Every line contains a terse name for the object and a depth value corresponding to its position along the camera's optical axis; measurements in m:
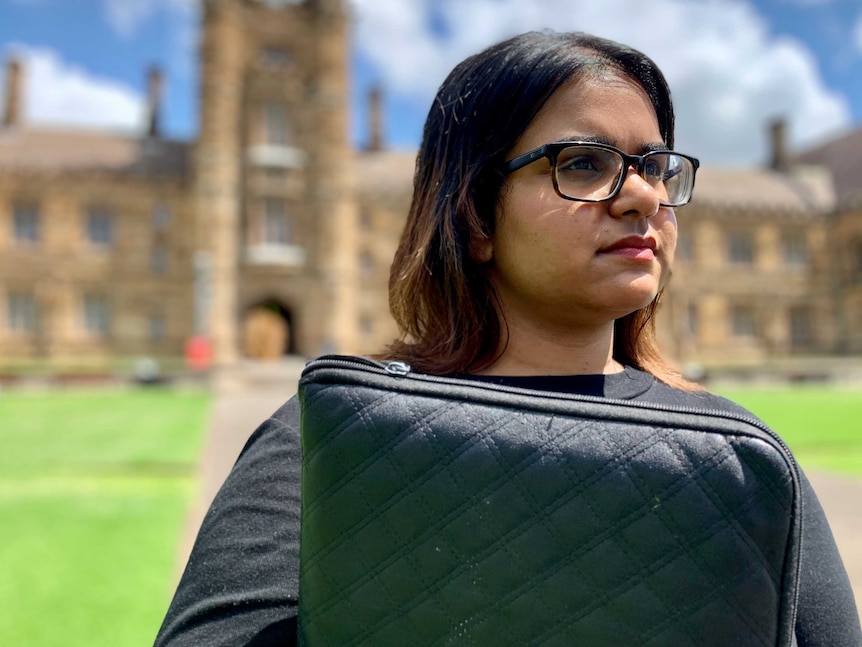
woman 1.08
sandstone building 29.91
